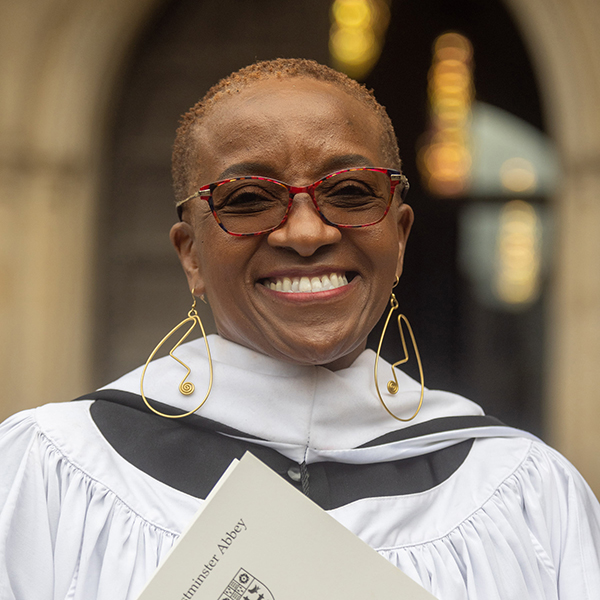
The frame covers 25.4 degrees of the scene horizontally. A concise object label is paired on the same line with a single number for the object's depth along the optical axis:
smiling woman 0.83
